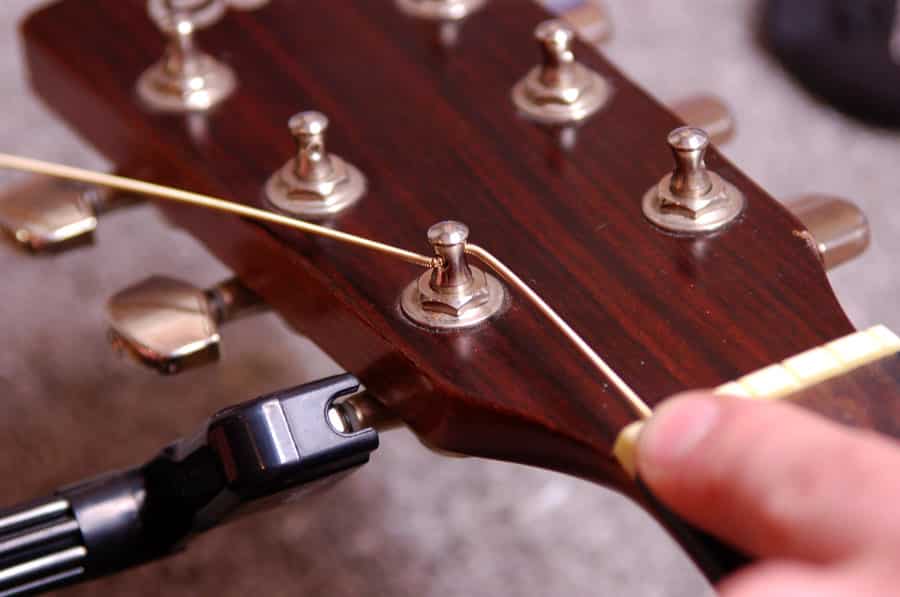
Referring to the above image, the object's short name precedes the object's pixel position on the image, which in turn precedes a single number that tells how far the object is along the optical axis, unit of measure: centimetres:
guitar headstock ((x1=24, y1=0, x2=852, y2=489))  45
